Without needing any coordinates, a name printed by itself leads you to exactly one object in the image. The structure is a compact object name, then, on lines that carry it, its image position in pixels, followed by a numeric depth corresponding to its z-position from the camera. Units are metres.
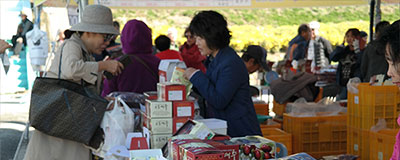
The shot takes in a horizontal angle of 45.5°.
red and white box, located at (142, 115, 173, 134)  2.97
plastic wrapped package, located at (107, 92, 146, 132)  3.54
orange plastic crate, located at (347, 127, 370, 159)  4.50
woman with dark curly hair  2.96
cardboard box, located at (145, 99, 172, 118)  2.99
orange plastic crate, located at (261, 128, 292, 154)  4.69
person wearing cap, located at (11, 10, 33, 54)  9.61
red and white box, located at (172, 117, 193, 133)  2.99
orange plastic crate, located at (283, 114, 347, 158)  5.04
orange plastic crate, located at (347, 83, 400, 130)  4.35
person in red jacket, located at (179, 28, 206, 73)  5.61
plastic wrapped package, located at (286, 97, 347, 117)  5.27
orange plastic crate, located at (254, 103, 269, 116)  5.67
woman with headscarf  4.09
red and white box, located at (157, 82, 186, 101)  2.99
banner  6.84
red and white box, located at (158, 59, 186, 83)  3.47
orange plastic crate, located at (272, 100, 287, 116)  6.25
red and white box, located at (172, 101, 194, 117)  2.99
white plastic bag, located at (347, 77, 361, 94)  4.59
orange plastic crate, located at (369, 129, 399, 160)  4.14
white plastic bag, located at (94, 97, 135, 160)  3.28
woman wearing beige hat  3.28
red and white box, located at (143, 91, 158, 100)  3.22
